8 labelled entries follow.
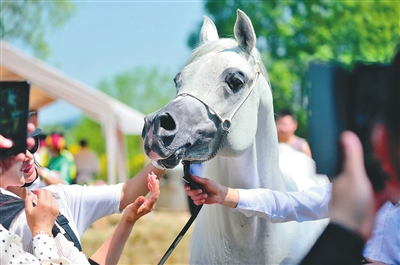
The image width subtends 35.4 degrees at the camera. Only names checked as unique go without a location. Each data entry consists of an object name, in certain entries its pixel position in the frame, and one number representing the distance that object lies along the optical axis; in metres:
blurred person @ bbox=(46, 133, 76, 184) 7.86
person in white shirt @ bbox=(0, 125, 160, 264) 1.90
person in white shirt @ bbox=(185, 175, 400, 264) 2.48
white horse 2.56
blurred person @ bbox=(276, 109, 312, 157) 6.16
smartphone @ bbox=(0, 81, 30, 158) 1.95
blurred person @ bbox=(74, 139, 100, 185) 12.46
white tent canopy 10.12
